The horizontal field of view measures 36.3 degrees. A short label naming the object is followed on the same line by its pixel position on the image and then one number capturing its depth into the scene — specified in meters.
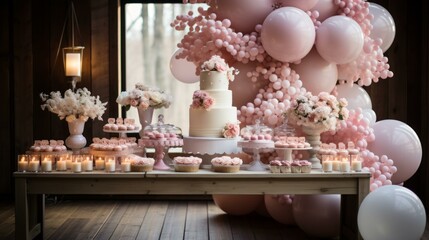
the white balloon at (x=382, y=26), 5.79
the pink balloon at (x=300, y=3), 5.44
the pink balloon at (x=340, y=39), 5.26
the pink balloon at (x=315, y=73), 5.53
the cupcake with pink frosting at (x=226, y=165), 4.61
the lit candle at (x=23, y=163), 4.66
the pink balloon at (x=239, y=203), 6.00
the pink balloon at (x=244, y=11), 5.49
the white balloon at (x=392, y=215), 4.16
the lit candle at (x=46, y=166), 4.66
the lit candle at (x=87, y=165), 4.65
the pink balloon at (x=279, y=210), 5.57
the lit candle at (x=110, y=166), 4.63
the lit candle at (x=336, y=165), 4.67
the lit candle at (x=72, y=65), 6.78
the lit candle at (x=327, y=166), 4.64
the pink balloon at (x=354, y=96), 5.71
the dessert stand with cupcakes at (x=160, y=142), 4.84
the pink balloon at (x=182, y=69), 6.32
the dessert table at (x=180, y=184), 4.57
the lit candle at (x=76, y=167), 4.62
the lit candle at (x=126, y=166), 4.62
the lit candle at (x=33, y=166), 4.65
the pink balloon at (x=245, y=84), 5.61
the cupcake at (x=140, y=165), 4.62
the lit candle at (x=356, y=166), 4.70
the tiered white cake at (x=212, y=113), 5.02
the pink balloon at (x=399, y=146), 5.40
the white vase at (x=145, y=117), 5.36
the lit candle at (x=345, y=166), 4.63
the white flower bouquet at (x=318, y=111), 4.89
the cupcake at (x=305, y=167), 4.61
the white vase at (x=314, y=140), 5.00
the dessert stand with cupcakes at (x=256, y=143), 4.80
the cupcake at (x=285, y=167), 4.59
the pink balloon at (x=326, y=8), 5.57
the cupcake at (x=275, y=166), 4.59
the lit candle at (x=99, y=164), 4.72
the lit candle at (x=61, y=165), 4.69
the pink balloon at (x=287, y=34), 5.16
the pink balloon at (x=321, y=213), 5.18
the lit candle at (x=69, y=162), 4.69
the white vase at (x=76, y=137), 5.30
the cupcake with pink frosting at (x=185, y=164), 4.62
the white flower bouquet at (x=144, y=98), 5.24
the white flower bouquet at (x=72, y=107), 5.27
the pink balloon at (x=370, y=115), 5.60
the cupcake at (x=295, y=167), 4.60
